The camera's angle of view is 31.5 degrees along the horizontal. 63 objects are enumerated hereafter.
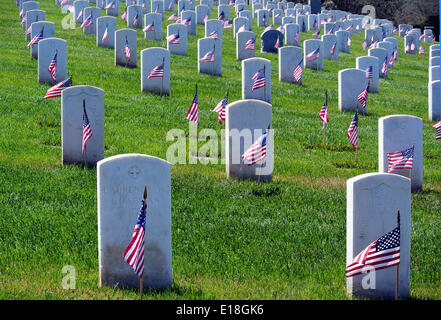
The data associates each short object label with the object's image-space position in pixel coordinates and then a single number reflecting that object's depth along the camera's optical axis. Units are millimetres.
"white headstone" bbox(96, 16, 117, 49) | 24547
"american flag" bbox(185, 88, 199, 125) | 13841
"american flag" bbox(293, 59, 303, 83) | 21527
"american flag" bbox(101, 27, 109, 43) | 24505
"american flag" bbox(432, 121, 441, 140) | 13758
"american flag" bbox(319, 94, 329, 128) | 14586
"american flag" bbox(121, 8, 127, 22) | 31641
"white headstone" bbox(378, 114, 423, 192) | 11406
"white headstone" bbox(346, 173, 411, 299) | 7207
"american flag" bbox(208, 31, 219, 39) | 27494
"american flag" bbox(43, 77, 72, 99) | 14211
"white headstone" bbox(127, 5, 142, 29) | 30594
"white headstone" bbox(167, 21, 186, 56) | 24406
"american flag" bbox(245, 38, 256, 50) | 24984
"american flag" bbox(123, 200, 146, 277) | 6914
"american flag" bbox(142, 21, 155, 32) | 26859
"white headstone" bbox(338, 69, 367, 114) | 18438
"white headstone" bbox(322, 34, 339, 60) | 28234
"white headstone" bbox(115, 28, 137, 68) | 20938
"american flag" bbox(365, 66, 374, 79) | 21484
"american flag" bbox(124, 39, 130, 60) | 20984
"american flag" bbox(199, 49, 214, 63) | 21250
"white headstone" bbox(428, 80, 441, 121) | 19172
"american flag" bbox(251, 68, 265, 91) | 17656
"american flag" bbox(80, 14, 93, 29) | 27031
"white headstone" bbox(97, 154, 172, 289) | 7184
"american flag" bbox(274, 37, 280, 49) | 27922
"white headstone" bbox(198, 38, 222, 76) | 21266
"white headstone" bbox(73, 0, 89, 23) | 29709
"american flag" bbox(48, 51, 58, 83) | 17392
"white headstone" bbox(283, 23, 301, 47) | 30938
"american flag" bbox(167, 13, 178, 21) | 32594
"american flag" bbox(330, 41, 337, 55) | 28562
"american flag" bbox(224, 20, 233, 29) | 33531
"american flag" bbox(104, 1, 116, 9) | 33281
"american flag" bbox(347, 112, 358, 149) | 13234
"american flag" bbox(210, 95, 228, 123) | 14016
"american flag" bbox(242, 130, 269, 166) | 11031
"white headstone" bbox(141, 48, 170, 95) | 17359
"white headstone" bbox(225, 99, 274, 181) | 11617
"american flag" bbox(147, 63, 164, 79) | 17281
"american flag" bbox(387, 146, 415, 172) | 11289
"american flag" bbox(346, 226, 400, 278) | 7035
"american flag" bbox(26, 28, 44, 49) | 20922
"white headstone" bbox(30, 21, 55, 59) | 21516
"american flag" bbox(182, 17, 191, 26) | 29664
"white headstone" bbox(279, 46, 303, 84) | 21594
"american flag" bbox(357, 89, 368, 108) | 17359
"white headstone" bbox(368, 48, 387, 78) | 25578
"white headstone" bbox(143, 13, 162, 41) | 27438
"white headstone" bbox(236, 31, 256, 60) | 25156
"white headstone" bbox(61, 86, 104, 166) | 11523
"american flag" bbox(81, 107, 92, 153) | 11367
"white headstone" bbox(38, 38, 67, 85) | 17750
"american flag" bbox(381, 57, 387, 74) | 26731
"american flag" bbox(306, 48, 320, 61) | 25000
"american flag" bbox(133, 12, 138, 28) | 30641
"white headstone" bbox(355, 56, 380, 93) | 21266
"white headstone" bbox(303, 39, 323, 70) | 25000
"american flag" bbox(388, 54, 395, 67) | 29884
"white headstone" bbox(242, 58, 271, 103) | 17922
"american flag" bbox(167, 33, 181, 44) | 24281
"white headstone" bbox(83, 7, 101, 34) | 27812
